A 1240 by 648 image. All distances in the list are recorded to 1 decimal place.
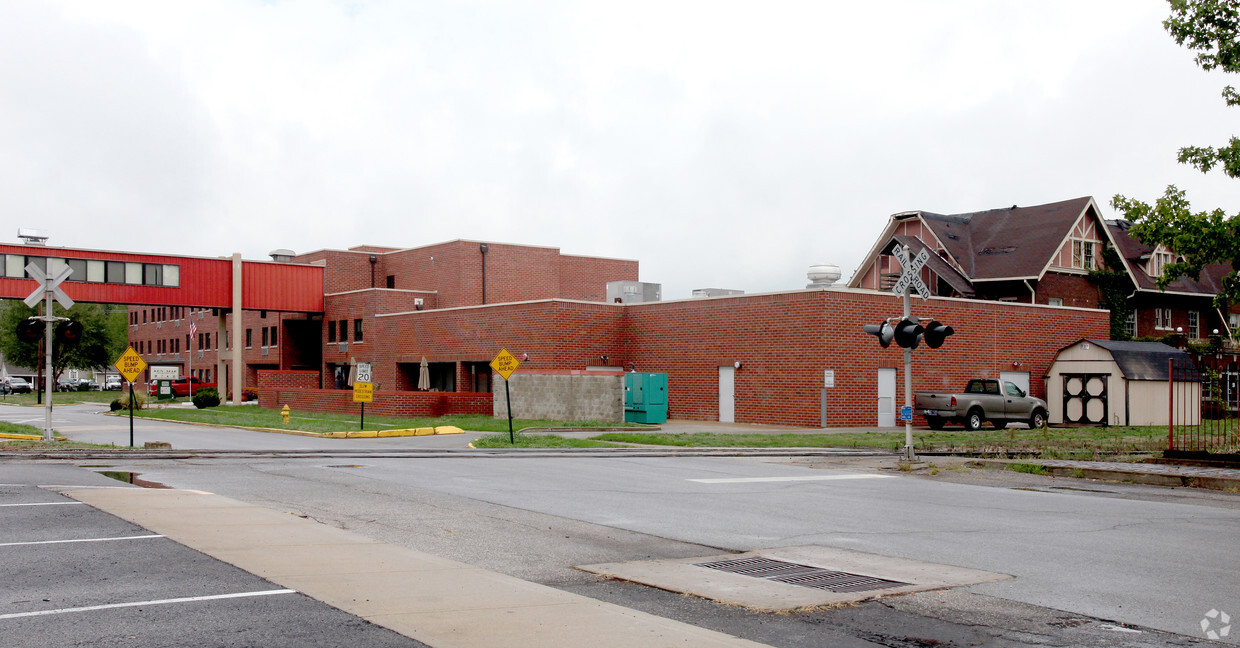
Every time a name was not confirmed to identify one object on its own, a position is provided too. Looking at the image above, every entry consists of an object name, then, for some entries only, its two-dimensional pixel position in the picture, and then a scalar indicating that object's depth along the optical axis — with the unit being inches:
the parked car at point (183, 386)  2928.2
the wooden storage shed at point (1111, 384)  1471.5
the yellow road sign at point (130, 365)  1019.3
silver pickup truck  1341.0
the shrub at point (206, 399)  2094.0
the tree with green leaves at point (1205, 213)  834.8
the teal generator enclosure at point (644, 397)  1418.6
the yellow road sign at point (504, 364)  1090.1
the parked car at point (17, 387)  3582.7
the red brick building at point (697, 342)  1419.8
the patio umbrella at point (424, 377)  1881.2
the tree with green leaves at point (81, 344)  3572.8
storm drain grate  337.1
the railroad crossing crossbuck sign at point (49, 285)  931.3
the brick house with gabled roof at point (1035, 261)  1941.4
